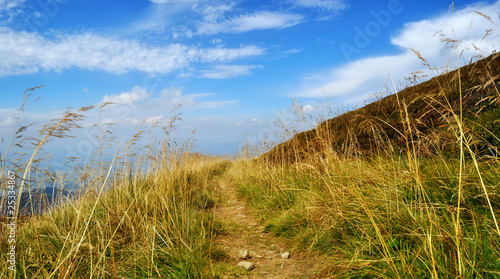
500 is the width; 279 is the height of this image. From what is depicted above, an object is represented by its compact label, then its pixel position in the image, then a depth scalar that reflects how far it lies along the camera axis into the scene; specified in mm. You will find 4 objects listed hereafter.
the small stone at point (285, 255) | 2945
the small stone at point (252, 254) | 3062
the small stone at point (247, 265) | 2704
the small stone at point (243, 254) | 2975
